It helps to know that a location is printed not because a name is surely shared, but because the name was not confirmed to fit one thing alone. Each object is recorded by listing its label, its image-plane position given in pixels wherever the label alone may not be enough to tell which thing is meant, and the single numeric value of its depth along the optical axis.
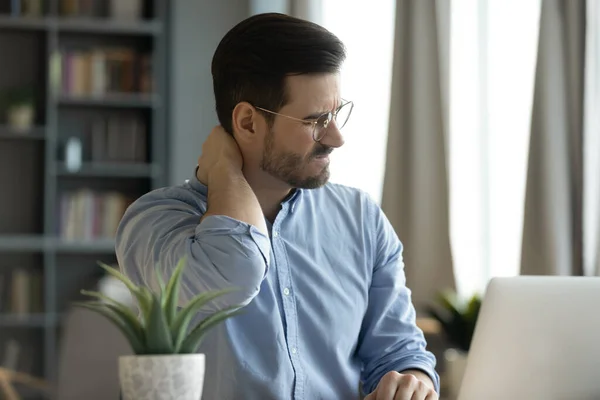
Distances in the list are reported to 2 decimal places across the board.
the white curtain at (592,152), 3.51
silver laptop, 1.45
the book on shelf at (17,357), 5.55
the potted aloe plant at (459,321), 3.06
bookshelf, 5.54
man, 1.65
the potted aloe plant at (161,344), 1.06
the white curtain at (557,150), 3.63
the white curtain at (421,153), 4.27
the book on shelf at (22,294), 5.54
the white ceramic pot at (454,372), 2.69
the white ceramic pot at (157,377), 1.06
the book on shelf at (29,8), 5.58
